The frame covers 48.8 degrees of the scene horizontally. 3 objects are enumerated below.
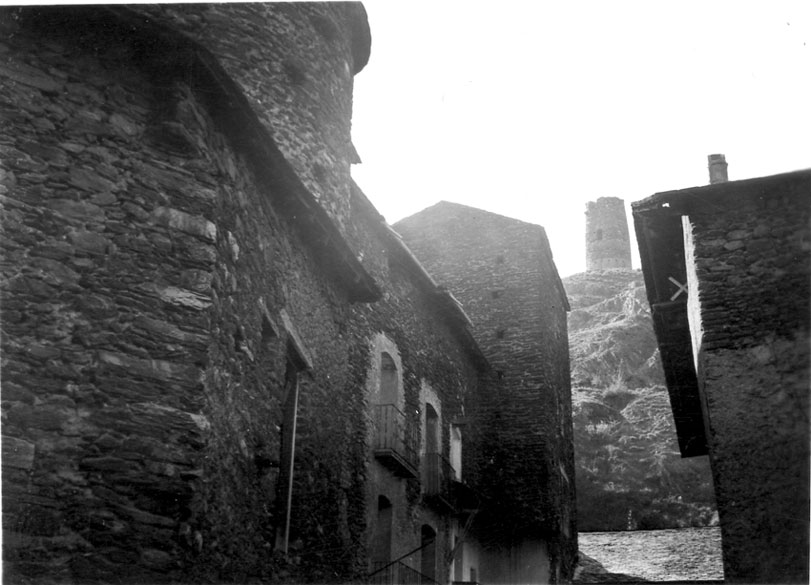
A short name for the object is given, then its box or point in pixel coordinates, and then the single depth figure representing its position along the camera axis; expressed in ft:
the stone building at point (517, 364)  67.97
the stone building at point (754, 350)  24.73
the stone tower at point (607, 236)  177.68
